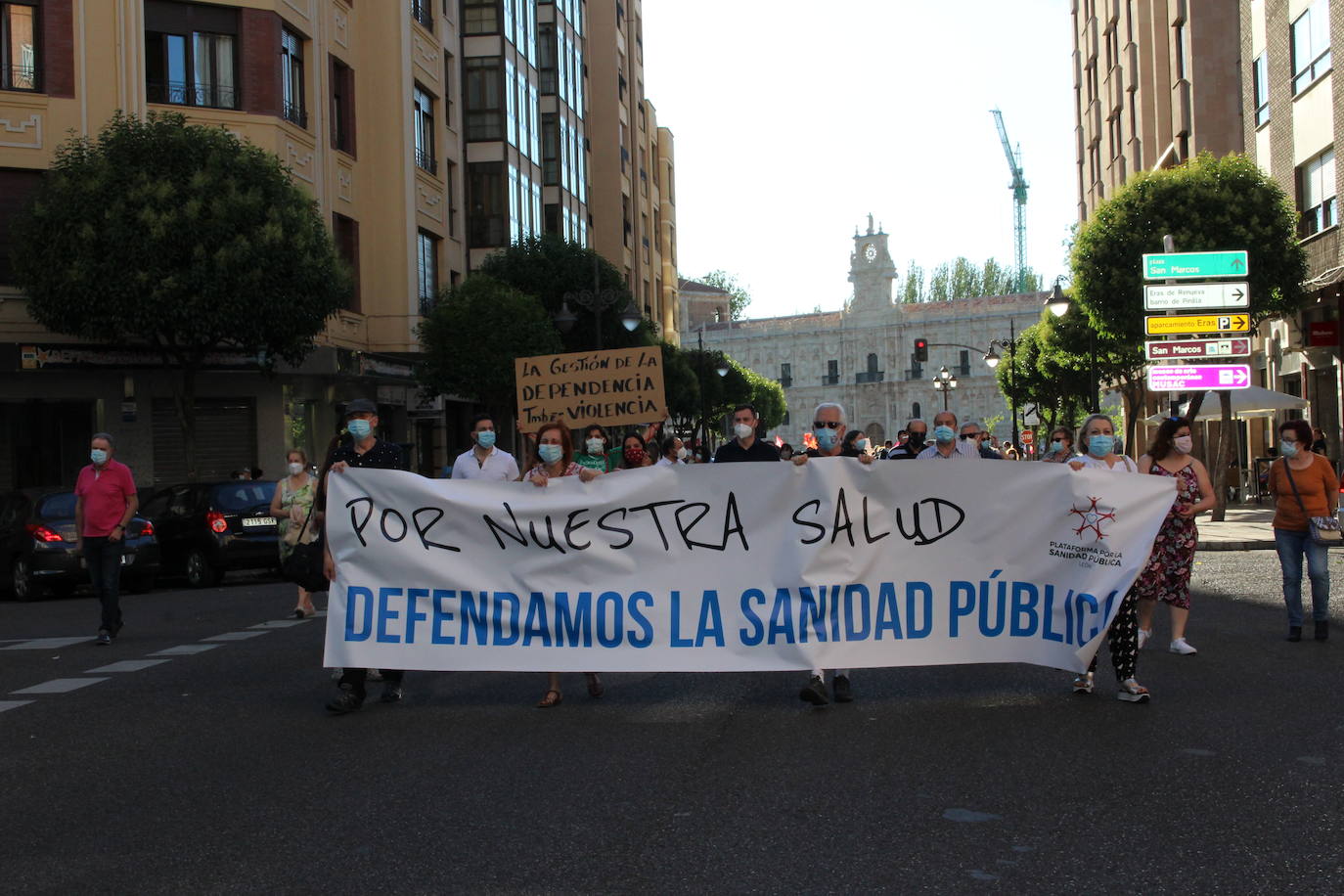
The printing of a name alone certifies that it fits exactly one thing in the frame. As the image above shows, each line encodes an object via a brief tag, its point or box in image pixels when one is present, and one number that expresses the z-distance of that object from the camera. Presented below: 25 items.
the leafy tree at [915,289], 132.38
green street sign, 24.11
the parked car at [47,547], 18.95
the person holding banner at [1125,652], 8.43
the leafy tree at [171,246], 24.78
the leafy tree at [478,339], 34.78
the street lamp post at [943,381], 61.16
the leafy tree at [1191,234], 29.92
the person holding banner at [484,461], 11.59
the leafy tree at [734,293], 150.38
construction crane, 189.12
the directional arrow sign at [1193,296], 23.80
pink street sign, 23.64
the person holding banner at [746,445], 9.52
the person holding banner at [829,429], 9.69
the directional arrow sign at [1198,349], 23.66
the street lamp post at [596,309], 31.90
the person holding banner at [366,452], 9.20
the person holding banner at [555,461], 9.16
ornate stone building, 125.44
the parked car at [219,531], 20.38
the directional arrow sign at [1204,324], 23.80
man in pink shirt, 13.23
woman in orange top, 11.27
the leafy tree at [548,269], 41.47
